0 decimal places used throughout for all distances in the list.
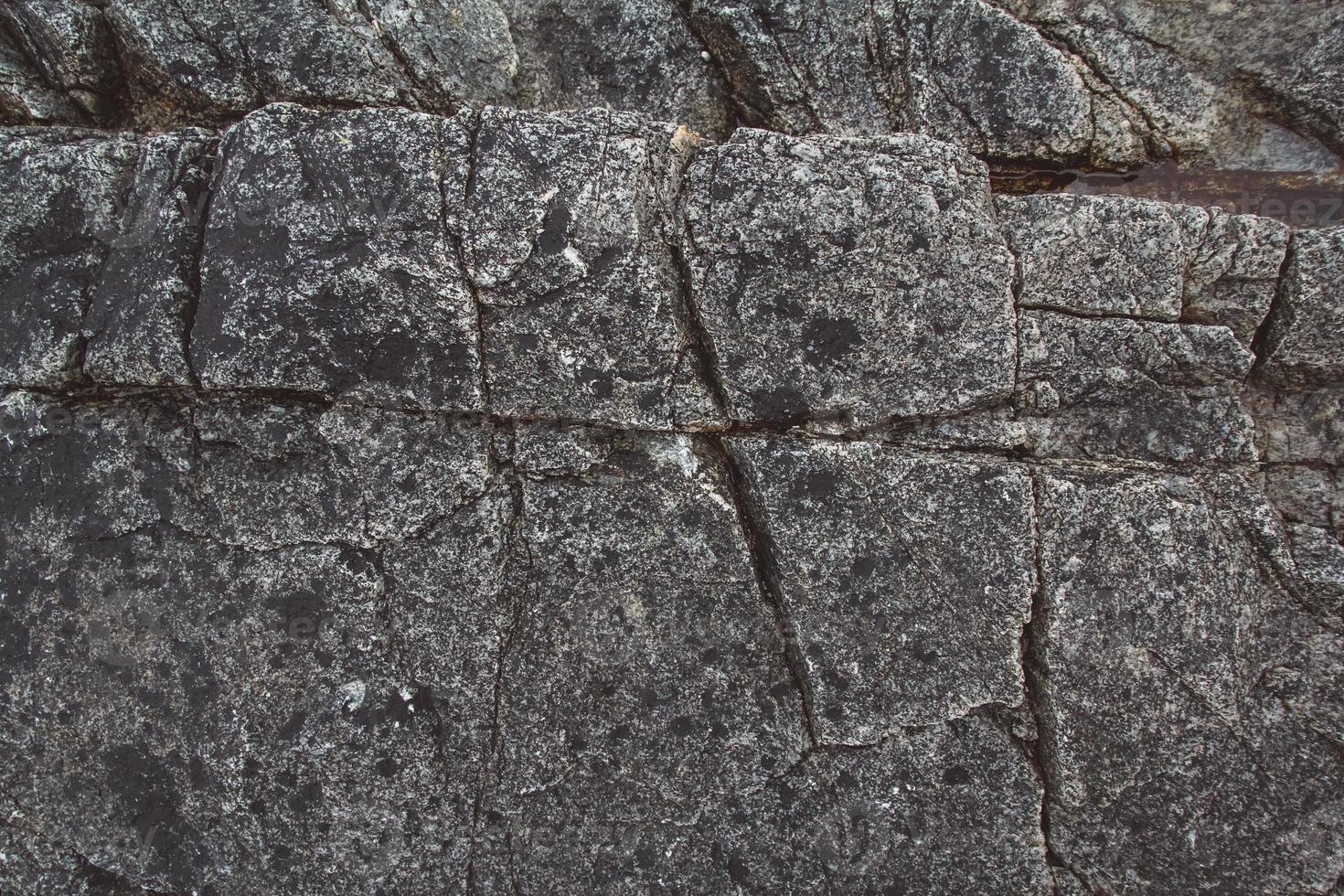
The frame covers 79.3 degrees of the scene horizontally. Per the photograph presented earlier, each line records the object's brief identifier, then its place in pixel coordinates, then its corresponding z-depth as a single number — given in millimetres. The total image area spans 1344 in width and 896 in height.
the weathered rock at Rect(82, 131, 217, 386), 2172
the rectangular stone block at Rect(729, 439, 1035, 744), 2141
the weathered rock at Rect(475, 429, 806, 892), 2168
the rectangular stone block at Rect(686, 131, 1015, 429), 2123
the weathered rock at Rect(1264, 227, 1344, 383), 2189
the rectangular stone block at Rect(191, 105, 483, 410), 2105
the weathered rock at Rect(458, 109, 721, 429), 2096
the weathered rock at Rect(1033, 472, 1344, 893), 2141
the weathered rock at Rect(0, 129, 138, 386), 2230
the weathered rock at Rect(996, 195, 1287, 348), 2193
